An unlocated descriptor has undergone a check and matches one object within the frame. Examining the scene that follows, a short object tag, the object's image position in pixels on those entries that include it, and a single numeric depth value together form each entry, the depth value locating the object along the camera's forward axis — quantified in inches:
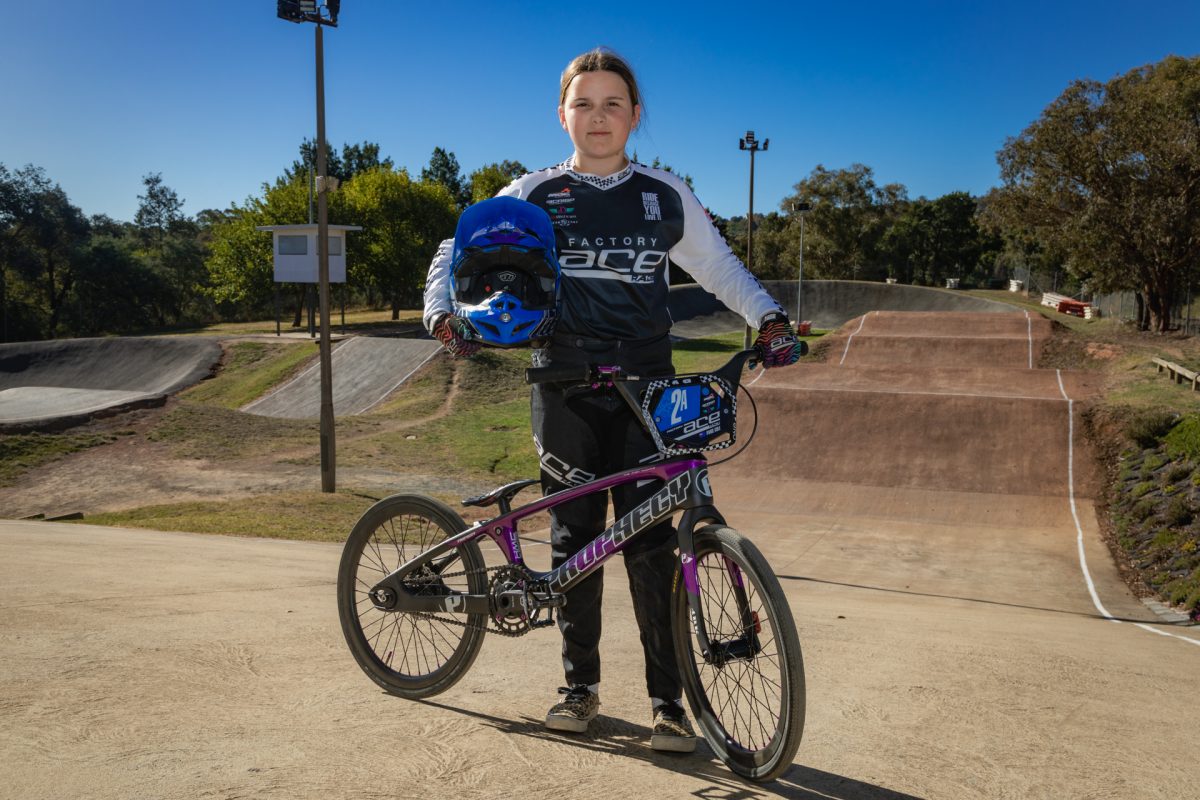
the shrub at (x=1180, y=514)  512.7
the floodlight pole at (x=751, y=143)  1600.6
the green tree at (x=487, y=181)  2522.1
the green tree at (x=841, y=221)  3006.9
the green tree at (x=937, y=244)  3097.9
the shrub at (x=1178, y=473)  573.9
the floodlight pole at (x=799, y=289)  1748.3
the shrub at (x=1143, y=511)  564.4
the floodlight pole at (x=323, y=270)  669.9
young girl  123.3
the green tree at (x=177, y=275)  2544.3
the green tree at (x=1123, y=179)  1198.3
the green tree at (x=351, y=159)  3811.5
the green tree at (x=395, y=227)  2076.8
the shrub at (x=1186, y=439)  592.7
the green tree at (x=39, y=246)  2331.4
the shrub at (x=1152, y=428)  684.7
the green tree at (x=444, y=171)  3793.6
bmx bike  109.4
